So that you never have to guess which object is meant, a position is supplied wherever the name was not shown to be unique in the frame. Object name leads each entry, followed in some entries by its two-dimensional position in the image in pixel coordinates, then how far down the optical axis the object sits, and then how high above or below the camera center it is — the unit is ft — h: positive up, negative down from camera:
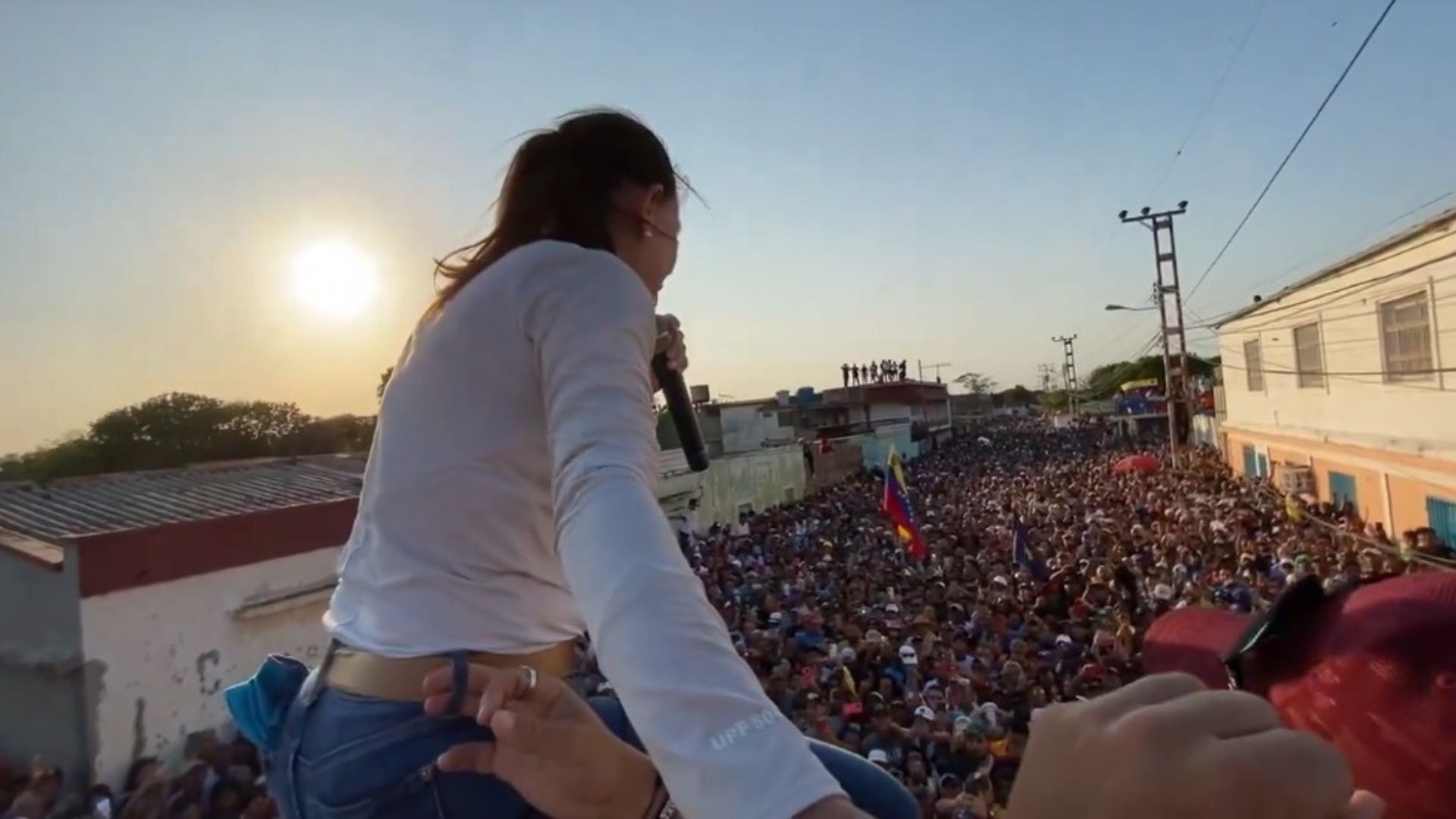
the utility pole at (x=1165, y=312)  99.86 +7.87
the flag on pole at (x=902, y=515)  50.72 -5.36
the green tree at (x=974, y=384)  369.50 +8.27
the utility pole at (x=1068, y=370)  256.13 +7.32
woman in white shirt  3.54 -0.14
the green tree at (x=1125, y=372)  218.18 +4.87
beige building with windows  47.55 -0.40
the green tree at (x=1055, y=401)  277.03 -0.54
